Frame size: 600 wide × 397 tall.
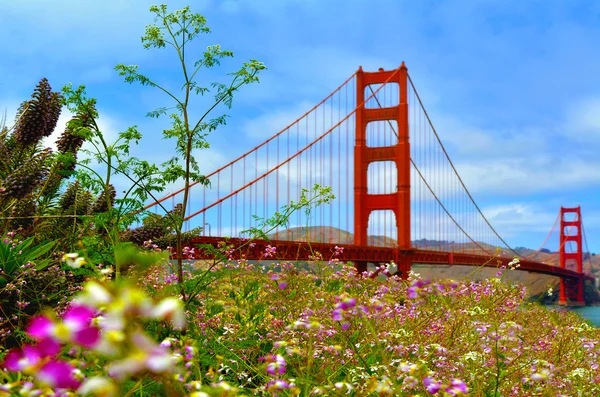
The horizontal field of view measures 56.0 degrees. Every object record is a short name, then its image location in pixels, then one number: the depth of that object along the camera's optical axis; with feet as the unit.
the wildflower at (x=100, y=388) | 4.48
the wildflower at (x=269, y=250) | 23.46
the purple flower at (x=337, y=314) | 7.99
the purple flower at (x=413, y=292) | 8.65
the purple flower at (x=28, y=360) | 5.37
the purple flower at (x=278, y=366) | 7.81
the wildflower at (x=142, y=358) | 3.87
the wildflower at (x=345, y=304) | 7.85
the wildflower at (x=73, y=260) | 6.08
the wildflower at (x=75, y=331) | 4.08
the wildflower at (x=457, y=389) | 7.72
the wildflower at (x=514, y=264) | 21.06
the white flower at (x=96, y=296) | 4.00
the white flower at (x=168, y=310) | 3.93
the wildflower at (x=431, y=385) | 8.21
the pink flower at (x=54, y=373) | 4.44
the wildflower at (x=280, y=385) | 7.61
